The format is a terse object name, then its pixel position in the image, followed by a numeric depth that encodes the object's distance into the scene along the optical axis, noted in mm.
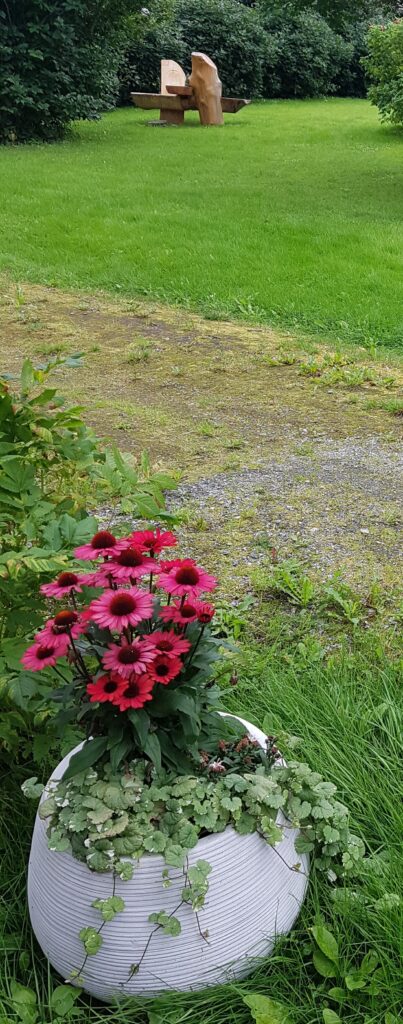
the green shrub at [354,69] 24844
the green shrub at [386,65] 13867
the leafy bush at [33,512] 1768
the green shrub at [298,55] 22484
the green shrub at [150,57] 20531
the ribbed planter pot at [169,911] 1505
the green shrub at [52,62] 13266
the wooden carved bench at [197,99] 16203
